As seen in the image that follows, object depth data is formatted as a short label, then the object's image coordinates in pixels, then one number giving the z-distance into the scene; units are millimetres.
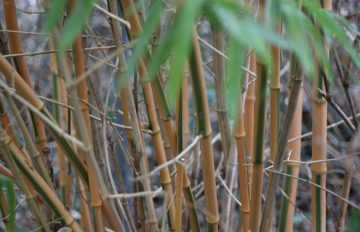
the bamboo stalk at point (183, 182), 2205
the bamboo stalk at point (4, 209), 2368
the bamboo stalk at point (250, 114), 2299
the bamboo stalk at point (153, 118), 2104
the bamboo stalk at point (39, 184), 2128
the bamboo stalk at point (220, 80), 2131
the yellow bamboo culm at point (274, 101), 2049
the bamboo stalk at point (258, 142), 1992
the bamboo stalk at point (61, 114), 2421
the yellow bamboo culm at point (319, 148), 2175
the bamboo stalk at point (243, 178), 2243
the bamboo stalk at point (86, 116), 2114
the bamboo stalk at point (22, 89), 2090
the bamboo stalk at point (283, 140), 2054
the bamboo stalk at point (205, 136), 1896
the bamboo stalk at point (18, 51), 2277
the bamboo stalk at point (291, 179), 2265
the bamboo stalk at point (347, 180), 2198
